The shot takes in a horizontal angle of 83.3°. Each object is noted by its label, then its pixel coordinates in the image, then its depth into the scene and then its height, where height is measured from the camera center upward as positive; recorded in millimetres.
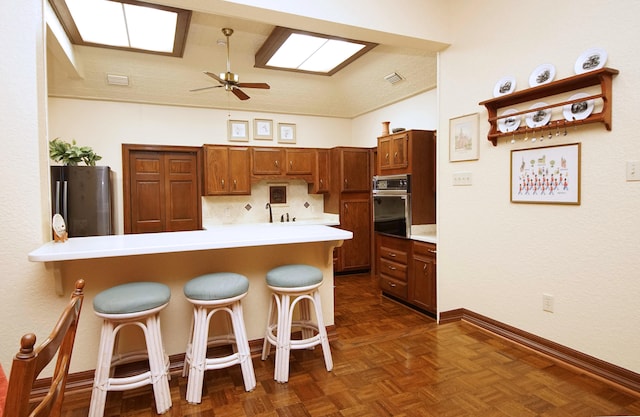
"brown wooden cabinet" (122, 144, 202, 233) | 4863 +175
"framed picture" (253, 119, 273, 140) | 5516 +1090
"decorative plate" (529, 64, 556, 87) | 2414 +837
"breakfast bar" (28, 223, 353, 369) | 2053 -418
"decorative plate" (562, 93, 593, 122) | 2209 +547
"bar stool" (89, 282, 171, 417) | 1891 -722
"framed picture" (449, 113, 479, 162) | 3006 +514
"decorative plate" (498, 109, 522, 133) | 2635 +560
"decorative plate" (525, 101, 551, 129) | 2438 +552
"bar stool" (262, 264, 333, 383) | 2277 -684
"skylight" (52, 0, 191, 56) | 3164 +1709
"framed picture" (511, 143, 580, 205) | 2322 +152
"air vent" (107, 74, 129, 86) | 4387 +1499
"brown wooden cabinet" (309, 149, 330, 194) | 5617 +423
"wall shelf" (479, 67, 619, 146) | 2088 +690
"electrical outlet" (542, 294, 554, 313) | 2479 -735
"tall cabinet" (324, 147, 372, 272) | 5496 -37
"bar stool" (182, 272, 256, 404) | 2064 -728
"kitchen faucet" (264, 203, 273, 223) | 5610 -222
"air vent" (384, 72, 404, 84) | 4543 +1552
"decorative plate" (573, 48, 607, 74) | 2145 +831
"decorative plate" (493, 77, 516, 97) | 2672 +838
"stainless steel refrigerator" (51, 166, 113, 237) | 3629 +33
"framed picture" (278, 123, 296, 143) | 5699 +1063
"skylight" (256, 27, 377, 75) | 3828 +1738
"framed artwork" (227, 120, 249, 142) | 5383 +1045
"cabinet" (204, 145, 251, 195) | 4984 +417
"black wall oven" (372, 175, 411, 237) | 3980 -70
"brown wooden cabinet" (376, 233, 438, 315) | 3645 -803
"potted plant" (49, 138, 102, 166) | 3531 +483
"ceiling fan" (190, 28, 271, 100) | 3537 +1174
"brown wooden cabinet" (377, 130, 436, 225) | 3980 +364
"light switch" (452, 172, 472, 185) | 3082 +170
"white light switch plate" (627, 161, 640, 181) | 2014 +144
